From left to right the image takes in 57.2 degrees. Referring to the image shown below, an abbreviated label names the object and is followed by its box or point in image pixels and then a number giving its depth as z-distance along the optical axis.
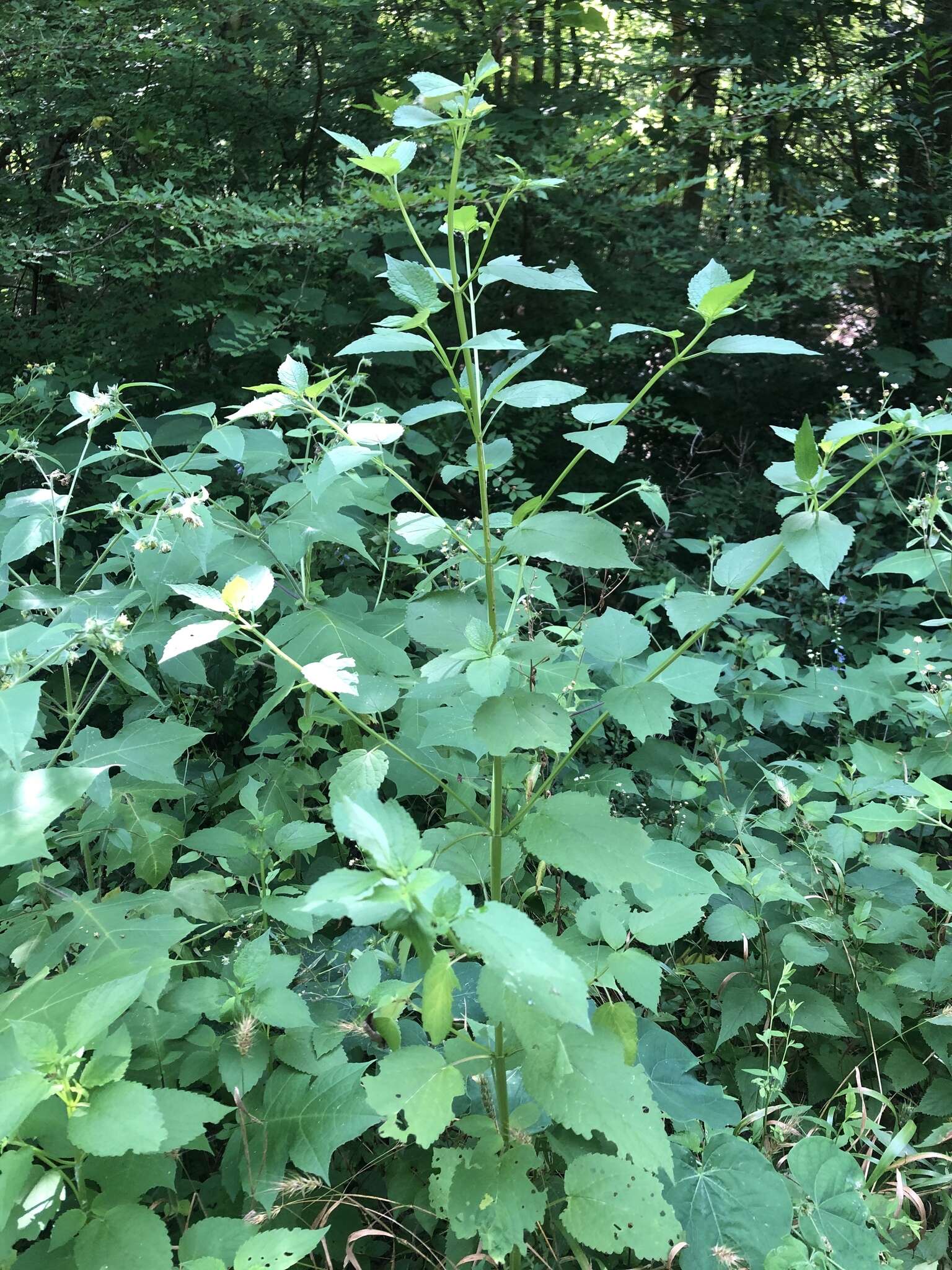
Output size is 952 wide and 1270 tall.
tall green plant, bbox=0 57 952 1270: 1.02
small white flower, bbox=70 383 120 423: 1.69
